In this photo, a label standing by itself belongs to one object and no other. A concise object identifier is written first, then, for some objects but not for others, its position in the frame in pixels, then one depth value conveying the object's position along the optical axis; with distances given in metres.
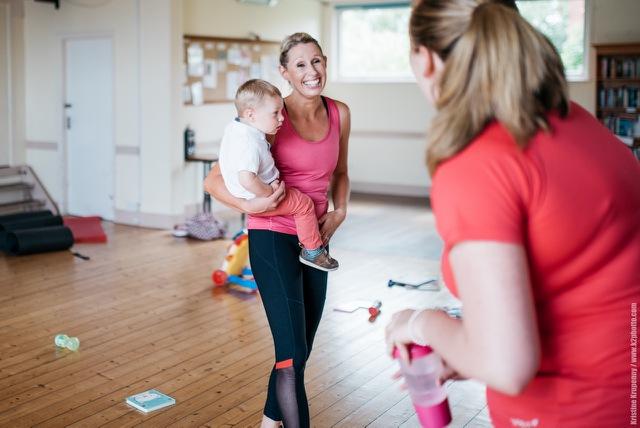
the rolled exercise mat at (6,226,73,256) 6.57
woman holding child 2.45
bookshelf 8.80
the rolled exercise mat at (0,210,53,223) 7.11
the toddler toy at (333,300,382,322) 4.96
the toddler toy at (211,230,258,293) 5.63
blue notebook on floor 3.44
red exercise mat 7.32
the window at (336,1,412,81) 10.42
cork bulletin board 8.22
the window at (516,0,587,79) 9.15
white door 8.46
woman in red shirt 1.00
